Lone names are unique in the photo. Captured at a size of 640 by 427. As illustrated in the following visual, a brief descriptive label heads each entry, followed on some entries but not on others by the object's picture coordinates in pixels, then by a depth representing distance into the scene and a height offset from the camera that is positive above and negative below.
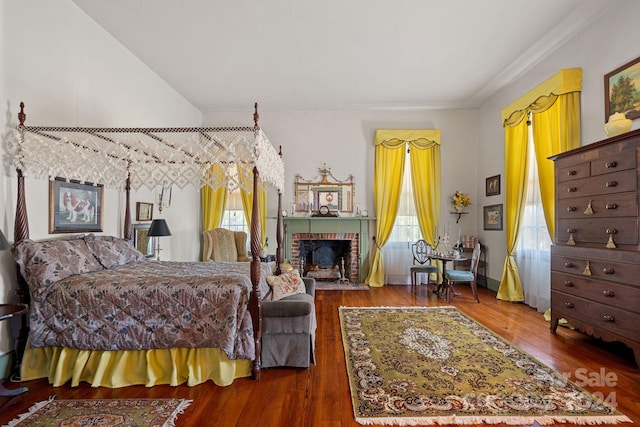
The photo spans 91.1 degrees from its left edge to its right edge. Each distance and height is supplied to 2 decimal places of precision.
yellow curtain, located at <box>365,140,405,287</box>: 6.31 +0.77
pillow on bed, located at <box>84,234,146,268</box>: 3.16 -0.33
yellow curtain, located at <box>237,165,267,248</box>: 6.23 +0.28
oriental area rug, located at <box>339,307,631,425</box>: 2.11 -1.26
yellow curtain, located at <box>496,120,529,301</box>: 4.81 +0.47
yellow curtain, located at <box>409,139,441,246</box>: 6.30 +0.84
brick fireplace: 6.38 -0.57
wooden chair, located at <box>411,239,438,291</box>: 6.16 -0.57
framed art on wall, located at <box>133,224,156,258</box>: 4.44 -0.29
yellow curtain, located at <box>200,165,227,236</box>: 6.43 +0.29
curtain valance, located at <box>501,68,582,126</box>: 3.89 +1.82
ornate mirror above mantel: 6.47 +0.63
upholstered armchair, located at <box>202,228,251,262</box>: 5.72 -0.45
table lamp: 4.42 -0.12
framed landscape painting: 3.14 +1.44
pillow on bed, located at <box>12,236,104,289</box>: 2.52 -0.35
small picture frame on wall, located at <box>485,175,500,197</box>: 5.66 +0.74
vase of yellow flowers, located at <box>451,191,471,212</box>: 6.28 +0.48
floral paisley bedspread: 2.51 -0.78
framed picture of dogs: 3.12 +0.14
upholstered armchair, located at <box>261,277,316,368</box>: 2.76 -0.98
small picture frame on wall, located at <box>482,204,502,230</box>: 5.58 +0.16
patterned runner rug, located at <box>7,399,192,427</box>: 2.05 -1.33
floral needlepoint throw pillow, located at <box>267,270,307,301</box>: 3.26 -0.67
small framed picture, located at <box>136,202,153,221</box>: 4.55 +0.13
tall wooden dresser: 2.70 -0.14
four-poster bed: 2.53 -0.26
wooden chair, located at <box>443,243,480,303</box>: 5.03 -0.83
